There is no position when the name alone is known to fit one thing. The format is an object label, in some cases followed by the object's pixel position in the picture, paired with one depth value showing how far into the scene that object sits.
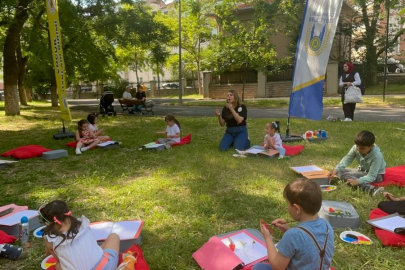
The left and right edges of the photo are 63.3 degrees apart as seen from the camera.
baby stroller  14.48
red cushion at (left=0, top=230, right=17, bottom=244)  3.22
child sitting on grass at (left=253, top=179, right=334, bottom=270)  1.99
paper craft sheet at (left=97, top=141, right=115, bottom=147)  7.51
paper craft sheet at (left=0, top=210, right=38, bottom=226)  3.39
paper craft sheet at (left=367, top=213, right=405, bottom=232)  3.14
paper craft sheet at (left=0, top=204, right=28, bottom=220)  3.71
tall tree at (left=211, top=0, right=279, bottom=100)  18.44
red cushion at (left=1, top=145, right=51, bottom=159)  6.85
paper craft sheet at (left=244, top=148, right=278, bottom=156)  6.05
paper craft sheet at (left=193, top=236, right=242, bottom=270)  2.66
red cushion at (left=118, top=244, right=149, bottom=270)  2.68
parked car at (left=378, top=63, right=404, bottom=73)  27.96
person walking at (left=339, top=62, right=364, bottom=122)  10.04
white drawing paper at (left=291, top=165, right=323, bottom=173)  4.88
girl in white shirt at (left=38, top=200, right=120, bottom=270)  2.31
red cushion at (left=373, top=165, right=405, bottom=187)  4.43
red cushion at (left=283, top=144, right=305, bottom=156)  6.40
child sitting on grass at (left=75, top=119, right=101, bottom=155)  7.53
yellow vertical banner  7.82
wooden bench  15.34
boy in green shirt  4.21
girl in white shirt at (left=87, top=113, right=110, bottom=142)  7.83
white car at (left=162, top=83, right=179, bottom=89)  39.08
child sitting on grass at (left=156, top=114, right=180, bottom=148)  7.72
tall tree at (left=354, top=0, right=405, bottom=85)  24.48
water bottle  3.23
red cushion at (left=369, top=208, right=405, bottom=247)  2.97
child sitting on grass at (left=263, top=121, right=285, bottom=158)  6.23
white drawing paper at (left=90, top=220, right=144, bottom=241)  3.07
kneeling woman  6.82
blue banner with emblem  6.79
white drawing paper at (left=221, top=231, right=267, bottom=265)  2.75
